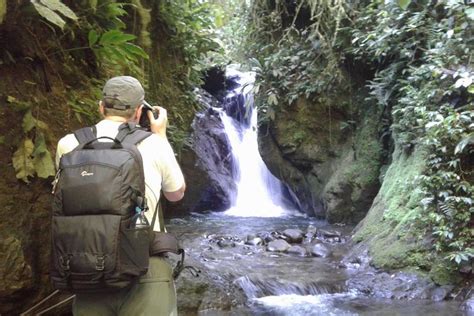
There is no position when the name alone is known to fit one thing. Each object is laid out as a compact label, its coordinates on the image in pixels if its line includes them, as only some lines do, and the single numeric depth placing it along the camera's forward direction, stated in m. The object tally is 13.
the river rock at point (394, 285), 5.59
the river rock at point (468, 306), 4.87
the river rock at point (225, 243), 8.39
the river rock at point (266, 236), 8.76
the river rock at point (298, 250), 7.94
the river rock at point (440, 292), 5.37
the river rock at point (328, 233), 9.05
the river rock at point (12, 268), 2.94
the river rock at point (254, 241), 8.60
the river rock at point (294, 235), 8.81
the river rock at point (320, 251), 7.79
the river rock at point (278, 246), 8.15
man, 2.00
